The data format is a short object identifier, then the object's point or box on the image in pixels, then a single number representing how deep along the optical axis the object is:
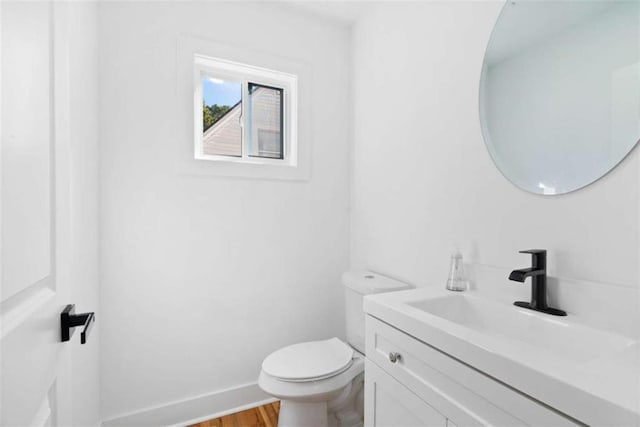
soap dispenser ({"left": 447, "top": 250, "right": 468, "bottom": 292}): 1.21
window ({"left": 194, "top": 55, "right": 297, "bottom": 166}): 1.78
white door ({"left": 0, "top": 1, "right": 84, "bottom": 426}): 0.42
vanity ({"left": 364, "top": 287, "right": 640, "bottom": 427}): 0.55
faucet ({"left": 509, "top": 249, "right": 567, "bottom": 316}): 0.94
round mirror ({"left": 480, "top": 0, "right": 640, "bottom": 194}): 0.84
